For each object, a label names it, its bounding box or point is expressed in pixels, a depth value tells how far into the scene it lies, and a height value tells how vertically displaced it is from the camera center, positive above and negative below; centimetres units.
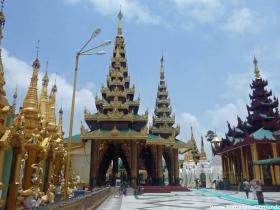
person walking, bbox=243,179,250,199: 2113 -10
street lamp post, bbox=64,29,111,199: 1081 +338
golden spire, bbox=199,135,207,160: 5484 +587
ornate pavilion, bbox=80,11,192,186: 2986 +494
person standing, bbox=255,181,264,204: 1576 -59
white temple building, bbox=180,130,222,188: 4966 +212
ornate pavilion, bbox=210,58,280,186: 3014 +438
